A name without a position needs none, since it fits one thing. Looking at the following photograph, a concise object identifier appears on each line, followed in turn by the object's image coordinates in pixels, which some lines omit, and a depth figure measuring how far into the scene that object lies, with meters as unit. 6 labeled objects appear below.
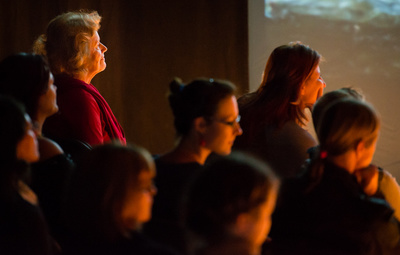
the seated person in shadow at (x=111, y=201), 3.35
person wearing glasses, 3.73
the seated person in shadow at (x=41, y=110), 3.75
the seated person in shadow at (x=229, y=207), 3.21
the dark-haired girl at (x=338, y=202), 3.61
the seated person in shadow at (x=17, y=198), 3.51
